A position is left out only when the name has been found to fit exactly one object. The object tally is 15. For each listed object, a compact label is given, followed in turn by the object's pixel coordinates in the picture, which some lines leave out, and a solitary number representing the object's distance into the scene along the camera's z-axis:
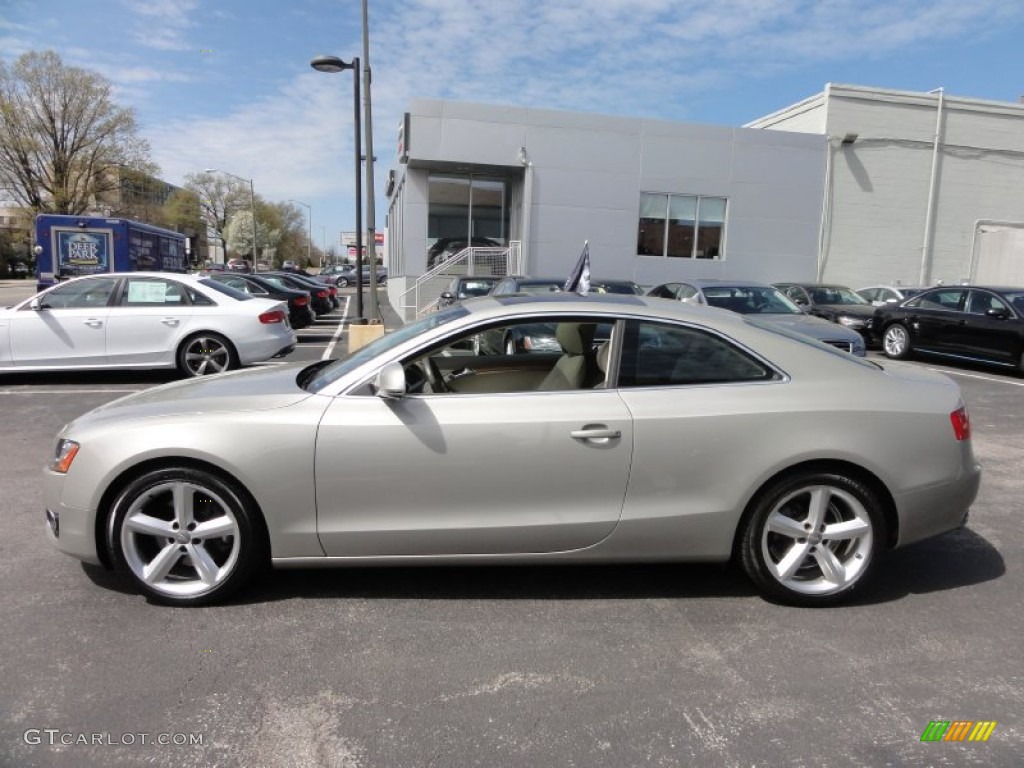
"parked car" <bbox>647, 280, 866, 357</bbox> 9.39
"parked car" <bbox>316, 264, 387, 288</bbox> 55.09
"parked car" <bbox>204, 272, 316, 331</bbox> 17.78
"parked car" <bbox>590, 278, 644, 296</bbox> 12.20
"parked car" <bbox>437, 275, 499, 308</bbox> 14.39
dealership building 22.08
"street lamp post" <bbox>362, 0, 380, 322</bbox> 15.32
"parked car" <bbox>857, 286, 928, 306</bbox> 19.82
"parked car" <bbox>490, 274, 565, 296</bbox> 11.18
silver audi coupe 3.29
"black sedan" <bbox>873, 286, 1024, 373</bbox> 11.62
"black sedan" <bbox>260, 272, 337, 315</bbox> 22.59
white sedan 9.41
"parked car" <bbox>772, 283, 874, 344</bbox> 15.16
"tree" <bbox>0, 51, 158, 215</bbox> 47.16
